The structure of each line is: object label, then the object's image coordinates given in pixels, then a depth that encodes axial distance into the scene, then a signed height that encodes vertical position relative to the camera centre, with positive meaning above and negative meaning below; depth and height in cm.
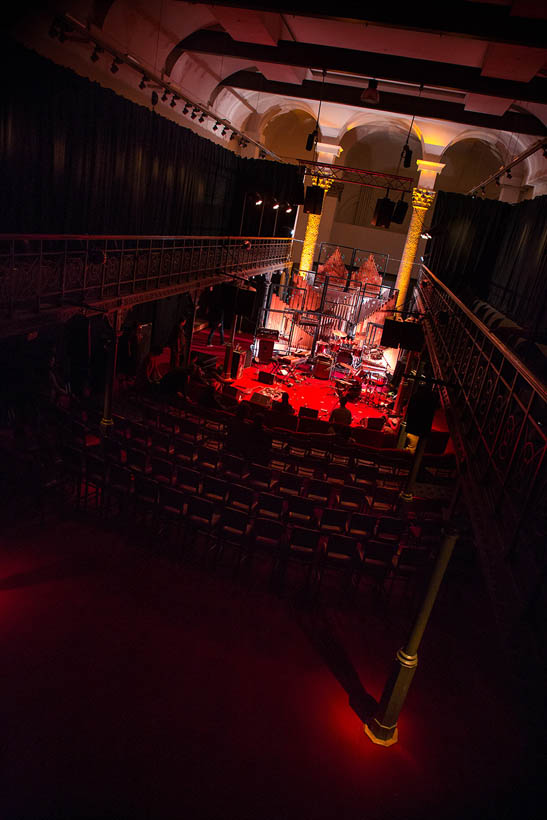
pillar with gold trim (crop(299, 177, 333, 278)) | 2380 -37
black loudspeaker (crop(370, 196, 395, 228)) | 1524 +106
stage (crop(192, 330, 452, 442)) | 1491 -481
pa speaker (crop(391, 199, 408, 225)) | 1631 +125
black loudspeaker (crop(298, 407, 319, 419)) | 1239 -412
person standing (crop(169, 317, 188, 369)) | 1380 -353
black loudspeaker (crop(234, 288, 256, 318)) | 1430 -211
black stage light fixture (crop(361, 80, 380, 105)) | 1137 +323
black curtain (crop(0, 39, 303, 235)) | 872 +77
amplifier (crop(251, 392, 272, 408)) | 1294 -423
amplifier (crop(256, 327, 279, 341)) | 1936 -388
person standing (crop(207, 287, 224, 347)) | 2115 -385
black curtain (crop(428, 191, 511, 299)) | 1648 +86
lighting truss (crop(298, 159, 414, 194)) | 2579 +334
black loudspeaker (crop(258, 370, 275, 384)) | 1581 -445
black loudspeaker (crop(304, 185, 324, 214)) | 1608 +107
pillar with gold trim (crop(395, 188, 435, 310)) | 2105 +79
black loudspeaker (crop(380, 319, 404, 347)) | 1275 -199
